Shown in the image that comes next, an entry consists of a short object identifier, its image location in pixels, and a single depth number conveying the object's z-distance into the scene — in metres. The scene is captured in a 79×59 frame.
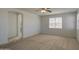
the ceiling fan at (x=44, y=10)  1.84
